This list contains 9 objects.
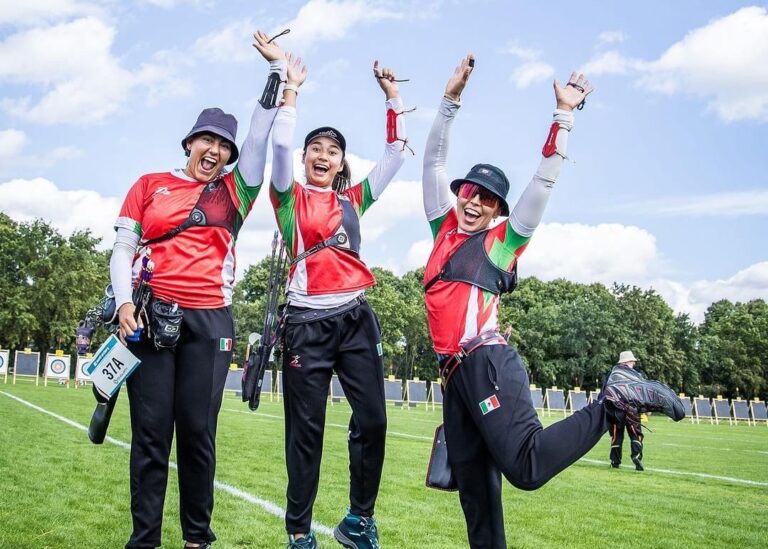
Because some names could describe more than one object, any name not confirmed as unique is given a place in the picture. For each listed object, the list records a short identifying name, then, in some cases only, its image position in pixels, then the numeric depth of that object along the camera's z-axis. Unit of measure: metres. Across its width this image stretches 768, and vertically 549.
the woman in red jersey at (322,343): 4.69
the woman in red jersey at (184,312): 4.33
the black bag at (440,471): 4.40
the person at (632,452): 13.30
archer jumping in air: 3.92
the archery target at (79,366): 34.85
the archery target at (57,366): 37.25
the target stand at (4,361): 37.97
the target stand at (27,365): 38.06
